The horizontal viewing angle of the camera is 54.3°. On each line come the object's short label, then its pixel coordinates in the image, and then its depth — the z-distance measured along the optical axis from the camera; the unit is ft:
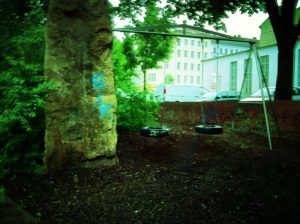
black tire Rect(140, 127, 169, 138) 18.98
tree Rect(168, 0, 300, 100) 33.40
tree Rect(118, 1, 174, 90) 32.04
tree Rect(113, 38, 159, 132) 22.21
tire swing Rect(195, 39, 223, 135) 21.42
